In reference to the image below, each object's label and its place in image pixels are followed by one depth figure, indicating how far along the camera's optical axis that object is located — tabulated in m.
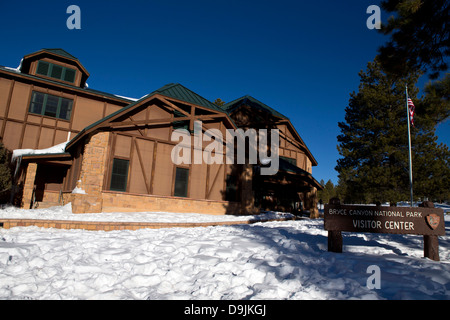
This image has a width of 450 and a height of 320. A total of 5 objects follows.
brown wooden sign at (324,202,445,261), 5.46
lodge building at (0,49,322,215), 13.33
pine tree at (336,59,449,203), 19.78
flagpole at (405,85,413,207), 17.72
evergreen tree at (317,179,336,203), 55.88
